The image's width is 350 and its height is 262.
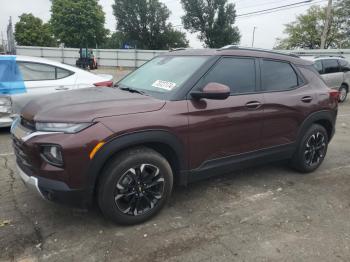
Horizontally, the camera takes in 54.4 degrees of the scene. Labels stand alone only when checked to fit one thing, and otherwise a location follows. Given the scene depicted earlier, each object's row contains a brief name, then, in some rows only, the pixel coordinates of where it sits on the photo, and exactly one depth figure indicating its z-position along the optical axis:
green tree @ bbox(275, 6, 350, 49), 45.97
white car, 6.23
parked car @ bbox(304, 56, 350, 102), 12.32
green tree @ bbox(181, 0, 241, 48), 47.91
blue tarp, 6.21
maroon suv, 2.90
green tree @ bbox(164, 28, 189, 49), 53.75
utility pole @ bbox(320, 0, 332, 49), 26.71
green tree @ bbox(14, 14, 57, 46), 60.00
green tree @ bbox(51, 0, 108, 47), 42.47
